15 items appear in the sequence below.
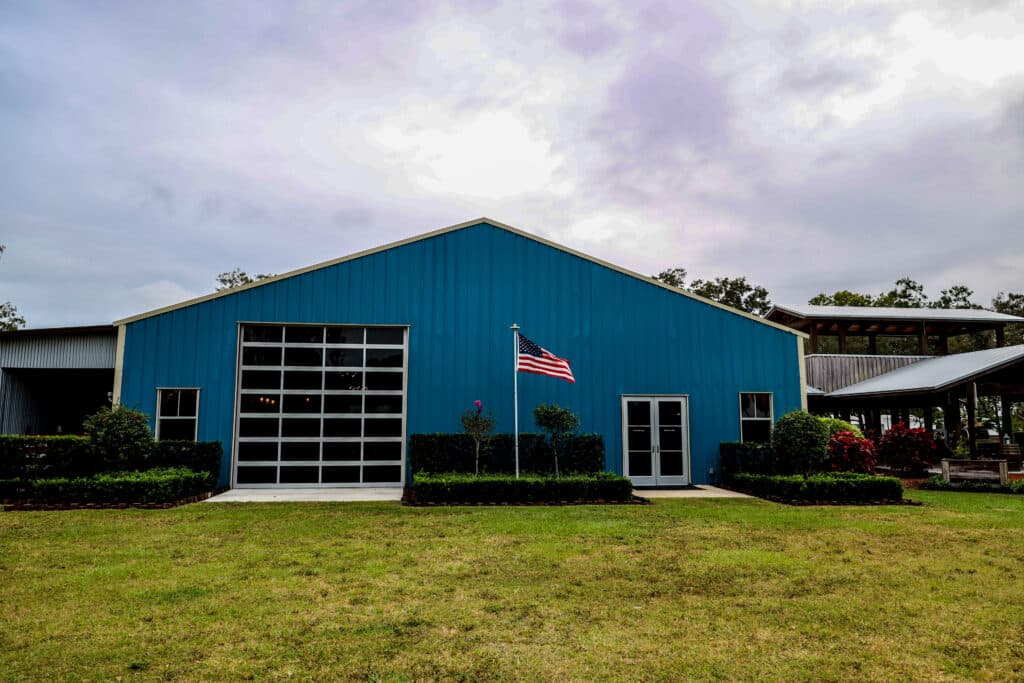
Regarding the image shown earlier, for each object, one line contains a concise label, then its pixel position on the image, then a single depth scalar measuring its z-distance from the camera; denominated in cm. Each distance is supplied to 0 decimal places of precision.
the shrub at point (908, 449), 1775
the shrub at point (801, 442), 1295
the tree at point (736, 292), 4100
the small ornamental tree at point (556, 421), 1344
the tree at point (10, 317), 3000
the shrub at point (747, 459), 1467
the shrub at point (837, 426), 1602
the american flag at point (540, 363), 1324
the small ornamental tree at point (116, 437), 1177
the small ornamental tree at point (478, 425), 1338
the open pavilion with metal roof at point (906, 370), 1873
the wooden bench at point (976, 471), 1447
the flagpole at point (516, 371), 1357
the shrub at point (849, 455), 1500
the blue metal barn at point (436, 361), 1418
